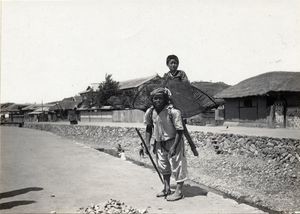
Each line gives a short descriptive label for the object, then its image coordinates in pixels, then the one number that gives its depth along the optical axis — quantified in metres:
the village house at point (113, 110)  38.78
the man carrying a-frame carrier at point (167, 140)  5.96
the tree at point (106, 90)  48.88
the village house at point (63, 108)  62.76
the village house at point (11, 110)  77.51
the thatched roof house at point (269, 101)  23.50
